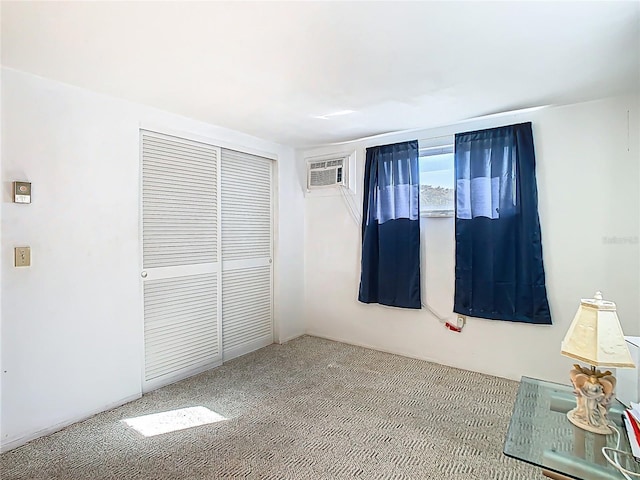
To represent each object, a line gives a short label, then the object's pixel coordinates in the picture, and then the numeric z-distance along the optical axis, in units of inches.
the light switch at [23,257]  83.2
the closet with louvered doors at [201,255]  113.0
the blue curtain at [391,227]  136.9
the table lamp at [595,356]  57.9
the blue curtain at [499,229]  113.6
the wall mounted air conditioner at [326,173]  156.5
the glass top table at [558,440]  52.2
